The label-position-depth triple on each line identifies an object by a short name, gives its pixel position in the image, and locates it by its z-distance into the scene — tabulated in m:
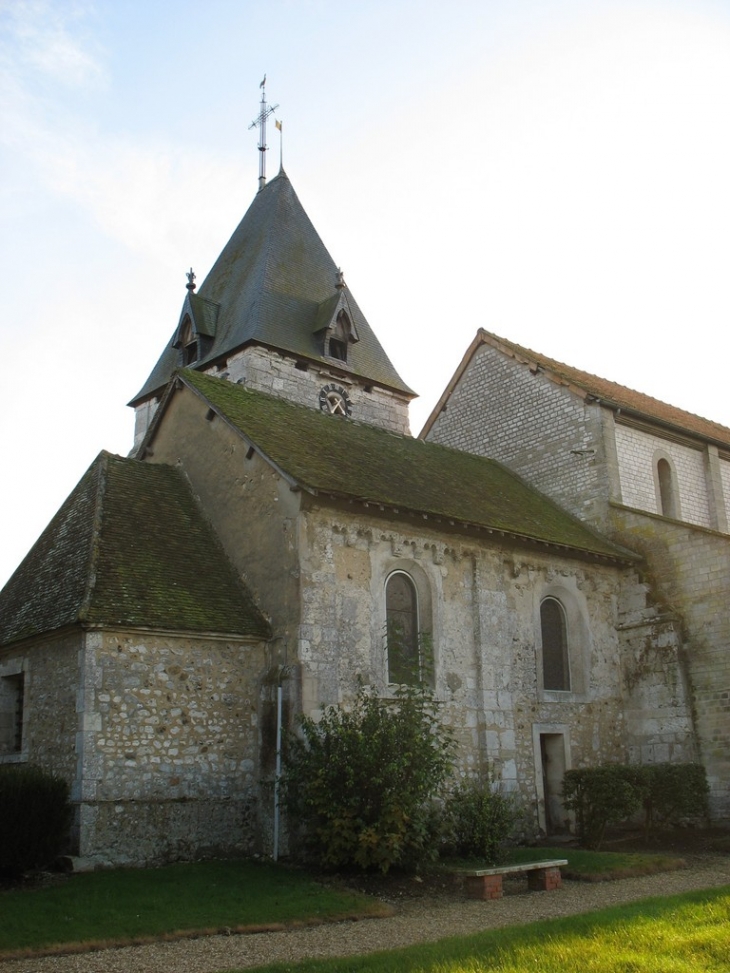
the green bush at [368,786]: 12.96
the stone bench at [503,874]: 12.17
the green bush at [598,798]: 16.38
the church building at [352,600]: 14.27
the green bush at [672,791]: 17.27
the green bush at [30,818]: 12.50
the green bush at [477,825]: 14.84
